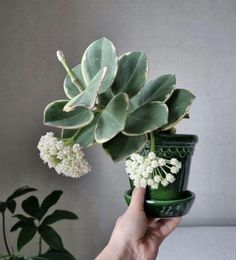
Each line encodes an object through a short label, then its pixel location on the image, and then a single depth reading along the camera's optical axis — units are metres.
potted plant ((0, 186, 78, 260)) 1.06
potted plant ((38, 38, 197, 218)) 0.60
